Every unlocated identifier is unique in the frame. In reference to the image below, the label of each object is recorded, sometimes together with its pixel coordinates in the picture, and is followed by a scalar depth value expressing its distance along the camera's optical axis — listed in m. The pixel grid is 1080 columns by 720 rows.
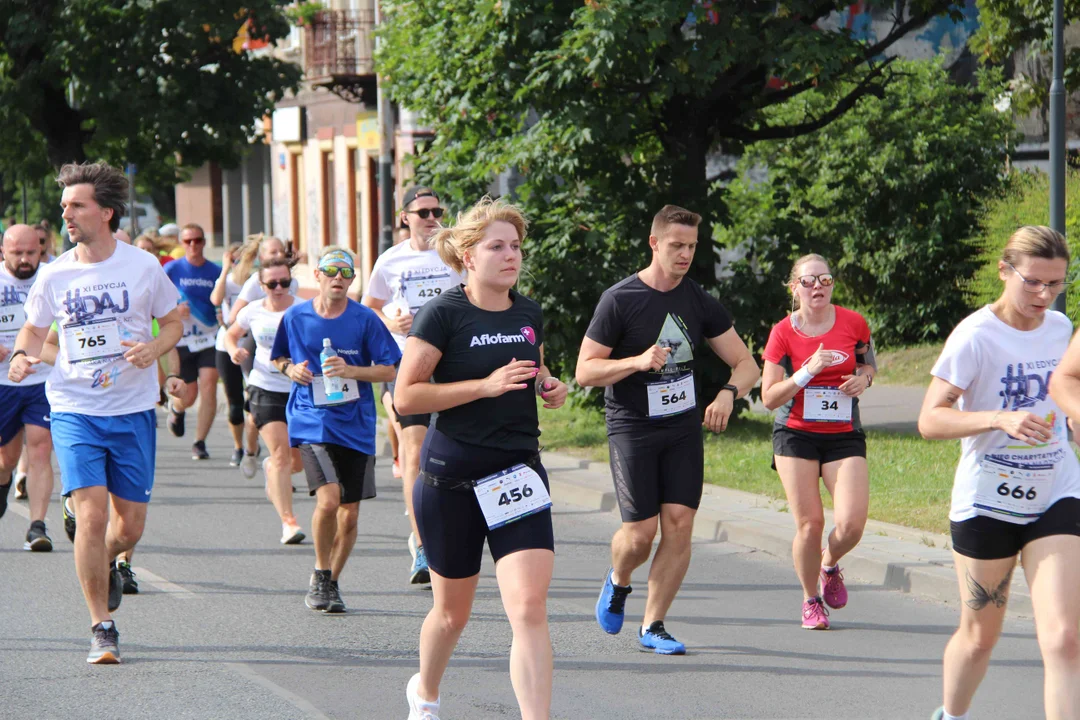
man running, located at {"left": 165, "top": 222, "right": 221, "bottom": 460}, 27.17
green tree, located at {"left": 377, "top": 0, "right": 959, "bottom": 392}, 24.02
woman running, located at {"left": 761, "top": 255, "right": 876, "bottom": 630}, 13.99
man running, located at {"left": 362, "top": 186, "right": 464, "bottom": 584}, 17.31
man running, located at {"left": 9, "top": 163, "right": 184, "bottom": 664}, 12.98
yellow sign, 66.87
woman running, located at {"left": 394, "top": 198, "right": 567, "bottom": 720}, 9.93
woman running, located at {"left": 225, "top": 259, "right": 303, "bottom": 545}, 18.67
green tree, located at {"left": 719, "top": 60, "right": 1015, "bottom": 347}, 40.00
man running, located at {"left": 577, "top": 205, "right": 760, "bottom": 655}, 13.21
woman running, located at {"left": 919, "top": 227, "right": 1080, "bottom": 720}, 9.54
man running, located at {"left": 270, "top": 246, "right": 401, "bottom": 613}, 14.97
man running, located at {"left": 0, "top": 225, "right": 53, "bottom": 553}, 18.25
